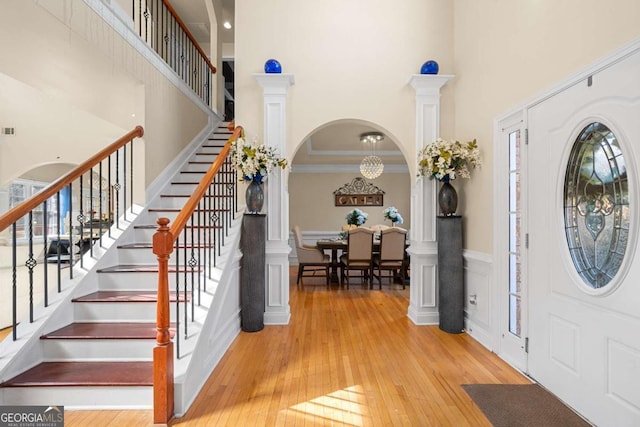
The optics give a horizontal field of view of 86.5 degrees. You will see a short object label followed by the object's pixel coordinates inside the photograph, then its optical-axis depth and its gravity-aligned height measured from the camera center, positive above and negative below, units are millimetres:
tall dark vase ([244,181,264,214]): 3594 +183
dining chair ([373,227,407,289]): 5812 -640
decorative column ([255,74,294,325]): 3836 +15
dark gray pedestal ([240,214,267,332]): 3561 -606
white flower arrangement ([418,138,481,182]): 3412 +564
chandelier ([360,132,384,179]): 6877 +1146
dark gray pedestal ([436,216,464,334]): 3590 -657
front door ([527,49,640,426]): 1790 -190
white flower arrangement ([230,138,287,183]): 3461 +566
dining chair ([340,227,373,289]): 5730 -616
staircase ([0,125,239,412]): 2096 -896
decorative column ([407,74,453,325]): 3863 -34
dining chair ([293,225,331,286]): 6180 -798
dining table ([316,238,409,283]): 6188 -594
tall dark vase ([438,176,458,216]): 3602 +169
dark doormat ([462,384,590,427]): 2037 -1245
